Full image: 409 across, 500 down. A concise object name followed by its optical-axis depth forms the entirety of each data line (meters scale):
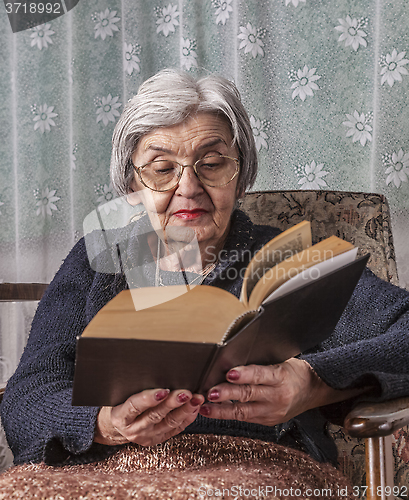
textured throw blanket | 1.40
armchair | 1.65
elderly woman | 1.40
